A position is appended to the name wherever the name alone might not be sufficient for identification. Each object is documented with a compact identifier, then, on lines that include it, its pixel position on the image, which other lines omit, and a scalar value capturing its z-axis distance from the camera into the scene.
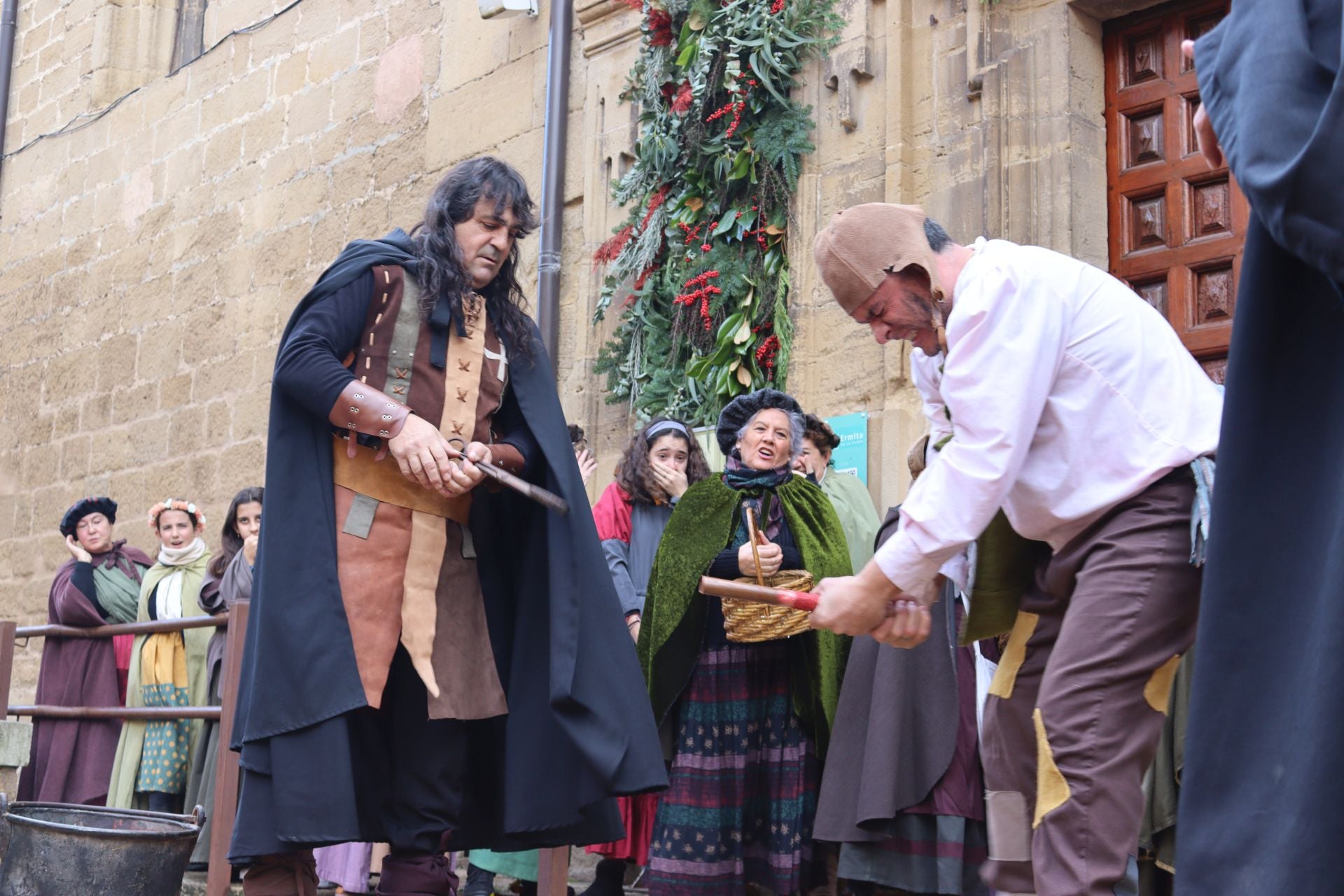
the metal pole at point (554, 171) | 7.98
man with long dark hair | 3.27
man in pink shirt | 2.49
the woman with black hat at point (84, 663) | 6.77
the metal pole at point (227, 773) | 4.69
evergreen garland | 6.81
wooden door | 5.77
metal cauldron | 4.25
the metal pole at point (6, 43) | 13.54
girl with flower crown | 6.45
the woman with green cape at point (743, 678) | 4.82
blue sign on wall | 6.27
